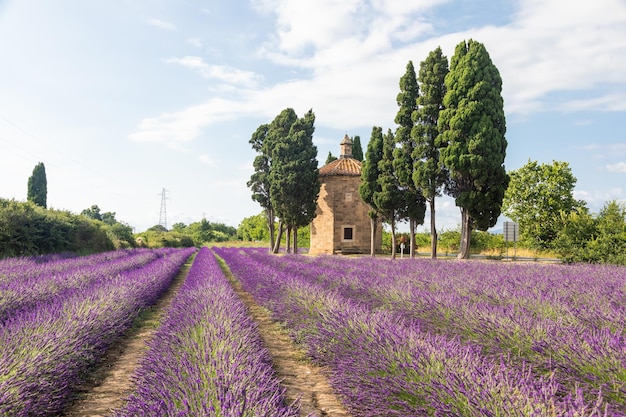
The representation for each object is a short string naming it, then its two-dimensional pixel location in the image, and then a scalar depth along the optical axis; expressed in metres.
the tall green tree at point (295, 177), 26.48
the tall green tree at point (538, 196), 29.05
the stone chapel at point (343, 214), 30.09
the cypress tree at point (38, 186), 36.97
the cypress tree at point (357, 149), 39.47
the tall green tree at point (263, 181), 31.16
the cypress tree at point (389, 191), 23.58
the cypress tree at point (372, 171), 25.27
